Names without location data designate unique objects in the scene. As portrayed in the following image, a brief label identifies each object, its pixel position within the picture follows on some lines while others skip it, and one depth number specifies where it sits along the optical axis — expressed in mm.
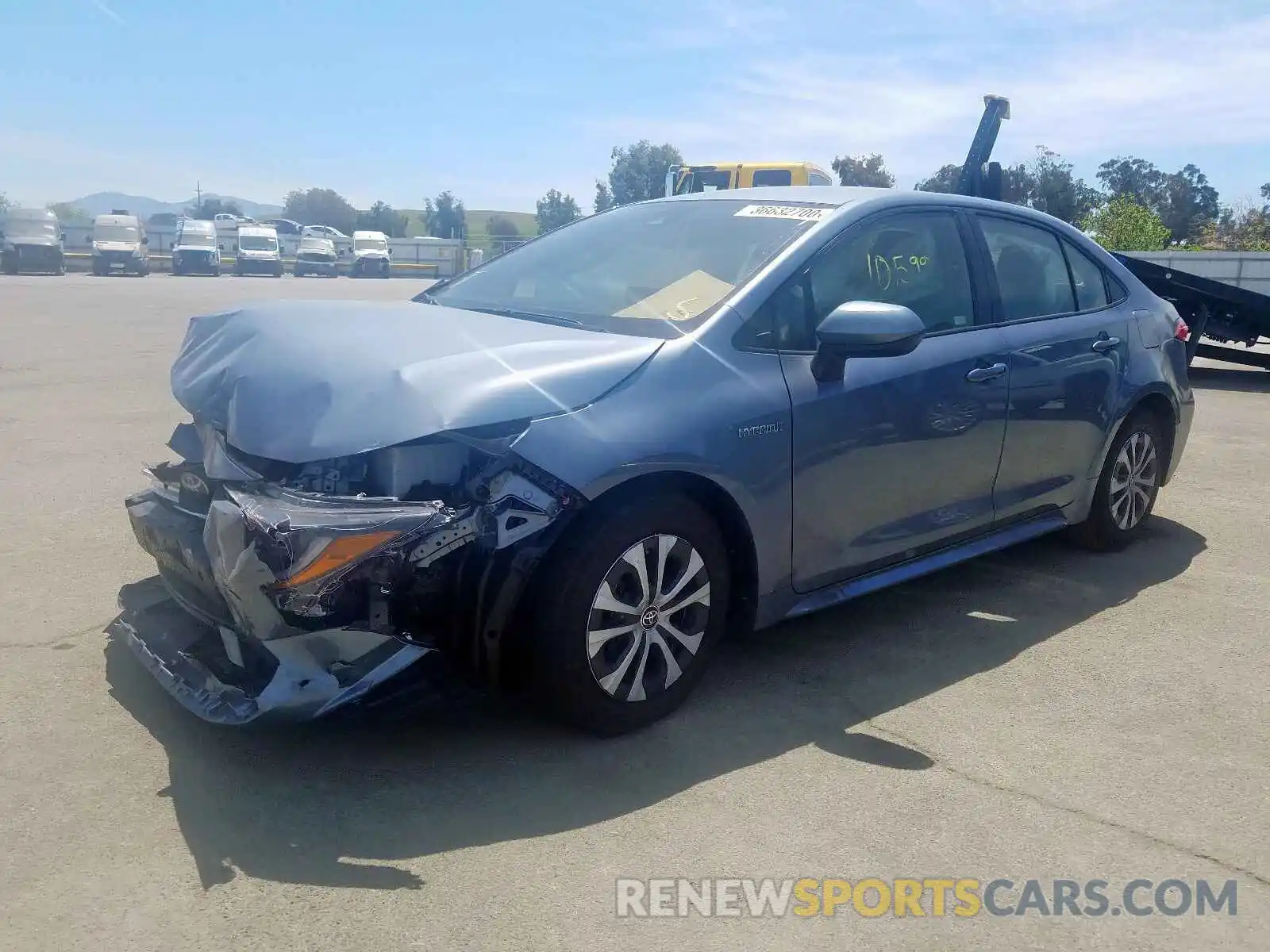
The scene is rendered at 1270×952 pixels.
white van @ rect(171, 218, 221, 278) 43031
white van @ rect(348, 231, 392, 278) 49031
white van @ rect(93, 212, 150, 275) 39125
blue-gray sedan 2949
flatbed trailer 11812
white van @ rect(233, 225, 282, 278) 44844
